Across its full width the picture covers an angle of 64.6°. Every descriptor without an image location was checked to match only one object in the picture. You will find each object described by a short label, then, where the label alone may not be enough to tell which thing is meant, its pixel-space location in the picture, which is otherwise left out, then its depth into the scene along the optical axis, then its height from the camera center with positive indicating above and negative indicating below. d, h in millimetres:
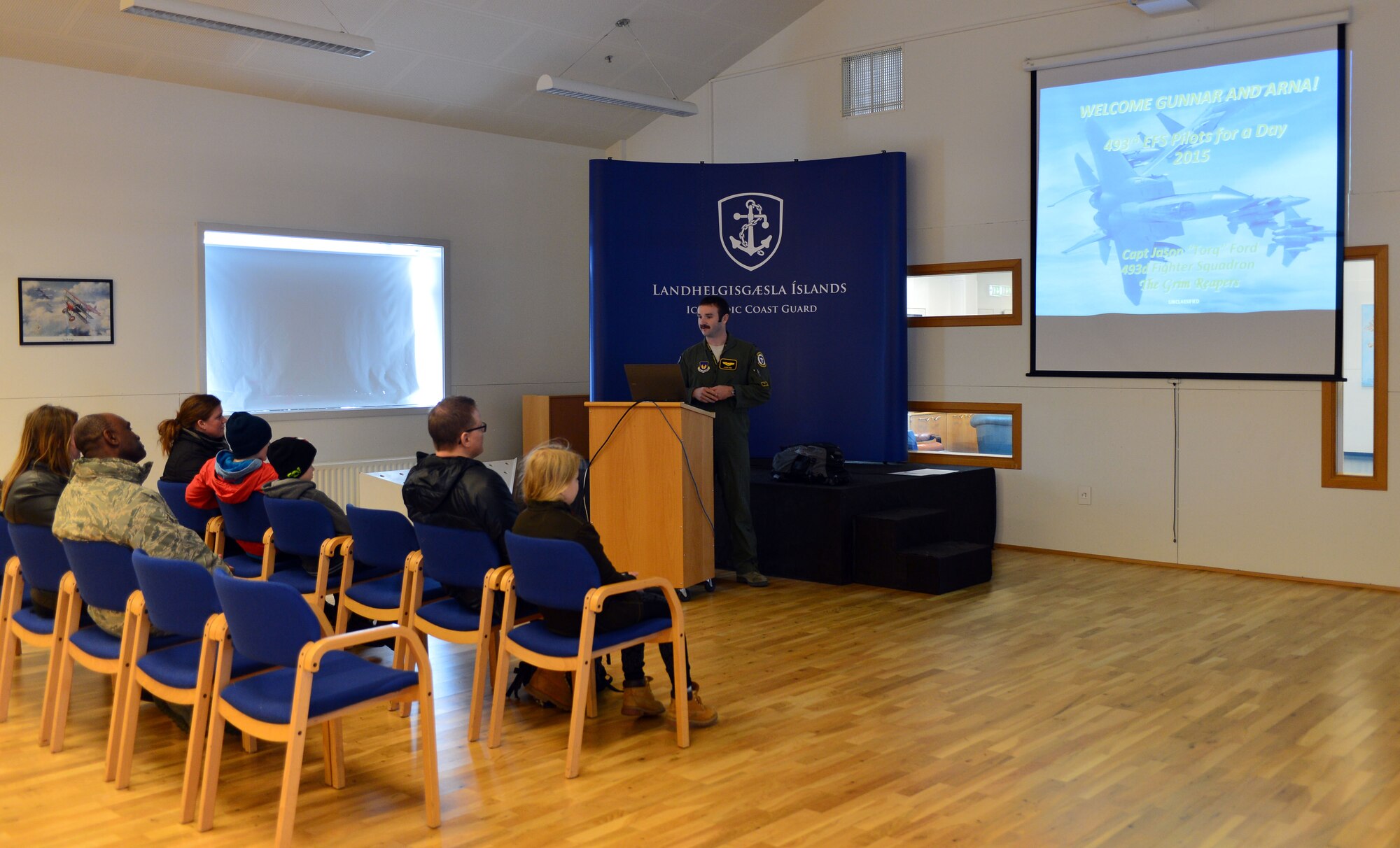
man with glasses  4031 -386
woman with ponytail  5148 -242
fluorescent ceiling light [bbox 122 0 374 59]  5938 +2042
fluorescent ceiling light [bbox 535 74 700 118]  7641 +2095
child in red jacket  4719 -334
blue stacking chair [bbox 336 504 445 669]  4340 -699
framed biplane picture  7027 +478
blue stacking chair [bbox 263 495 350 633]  4477 -634
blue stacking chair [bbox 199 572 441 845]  2938 -847
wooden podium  5887 -576
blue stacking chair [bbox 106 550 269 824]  3170 -745
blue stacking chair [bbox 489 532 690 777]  3613 -801
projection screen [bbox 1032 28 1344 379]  6539 +1070
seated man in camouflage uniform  3541 -413
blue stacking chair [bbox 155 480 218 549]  5078 -577
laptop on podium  6074 +10
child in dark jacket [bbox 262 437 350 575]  4699 -412
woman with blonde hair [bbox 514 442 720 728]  3752 -485
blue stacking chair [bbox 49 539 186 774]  3555 -735
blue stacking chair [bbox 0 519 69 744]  3945 -776
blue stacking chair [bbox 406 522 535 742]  3957 -708
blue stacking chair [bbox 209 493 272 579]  4836 -610
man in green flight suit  6562 -101
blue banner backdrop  8094 +807
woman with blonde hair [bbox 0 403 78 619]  4027 -326
